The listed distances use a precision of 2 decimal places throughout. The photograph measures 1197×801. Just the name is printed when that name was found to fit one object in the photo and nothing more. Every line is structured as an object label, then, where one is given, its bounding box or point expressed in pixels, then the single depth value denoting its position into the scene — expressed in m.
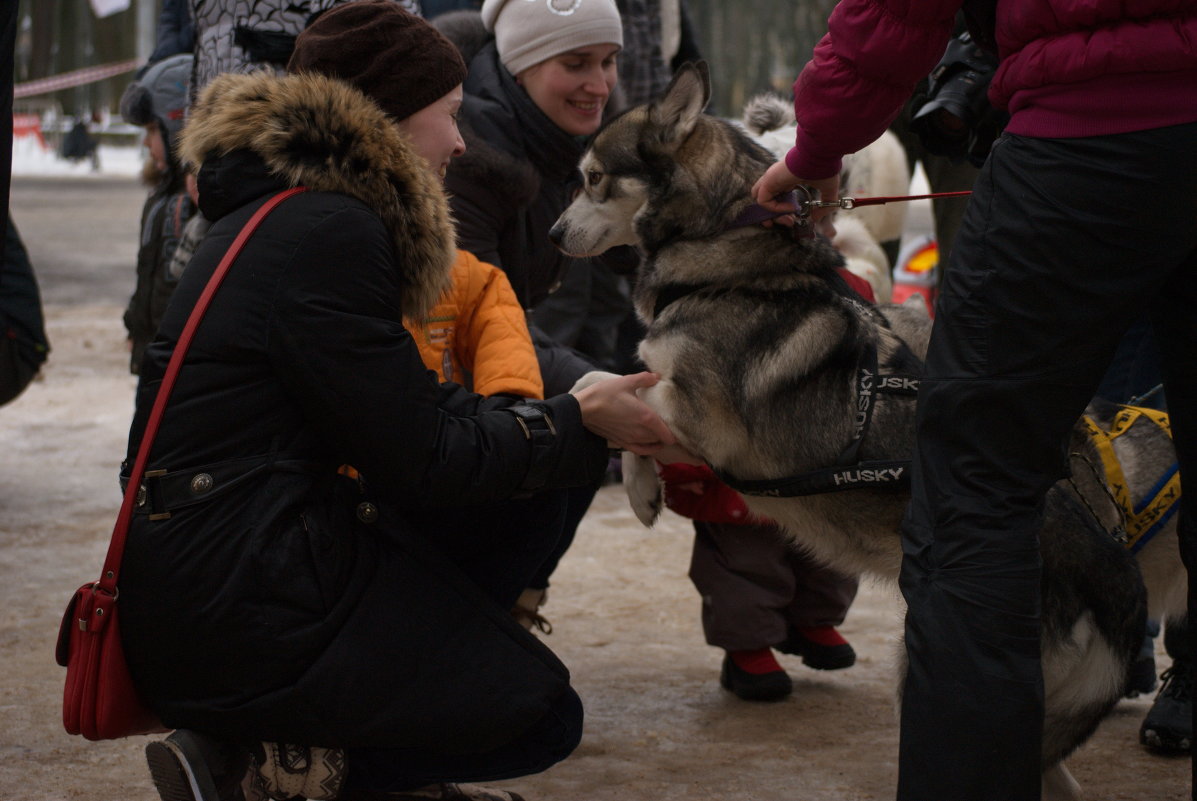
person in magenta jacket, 1.69
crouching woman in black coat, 2.07
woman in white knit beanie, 3.26
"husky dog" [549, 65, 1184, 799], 2.39
